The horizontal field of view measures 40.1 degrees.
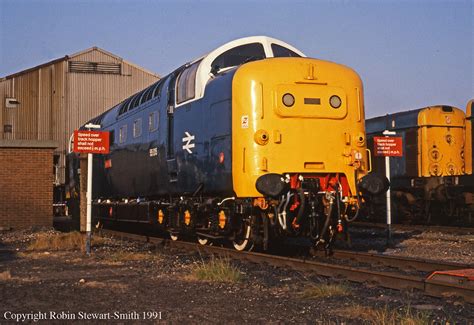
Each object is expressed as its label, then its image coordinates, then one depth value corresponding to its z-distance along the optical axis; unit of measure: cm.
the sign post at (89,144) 1291
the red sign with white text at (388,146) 1400
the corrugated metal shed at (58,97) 3844
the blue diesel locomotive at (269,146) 1022
